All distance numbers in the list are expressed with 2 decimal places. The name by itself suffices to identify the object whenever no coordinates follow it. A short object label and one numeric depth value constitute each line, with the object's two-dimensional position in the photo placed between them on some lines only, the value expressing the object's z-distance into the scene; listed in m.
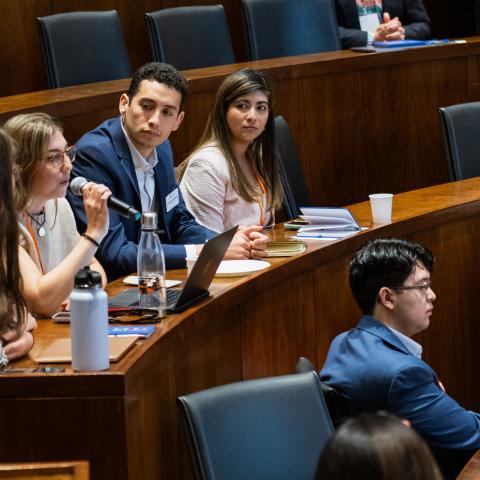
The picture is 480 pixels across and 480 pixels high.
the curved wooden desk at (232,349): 3.63
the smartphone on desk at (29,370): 3.65
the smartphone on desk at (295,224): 6.27
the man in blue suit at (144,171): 5.54
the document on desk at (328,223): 6.03
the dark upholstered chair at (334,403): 4.55
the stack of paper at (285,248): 5.64
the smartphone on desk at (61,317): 4.34
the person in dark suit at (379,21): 9.75
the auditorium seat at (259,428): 3.78
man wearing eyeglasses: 4.68
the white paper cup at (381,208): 6.17
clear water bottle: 4.50
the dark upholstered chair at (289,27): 9.39
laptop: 4.48
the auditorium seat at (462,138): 8.10
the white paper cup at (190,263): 4.96
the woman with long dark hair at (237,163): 6.64
